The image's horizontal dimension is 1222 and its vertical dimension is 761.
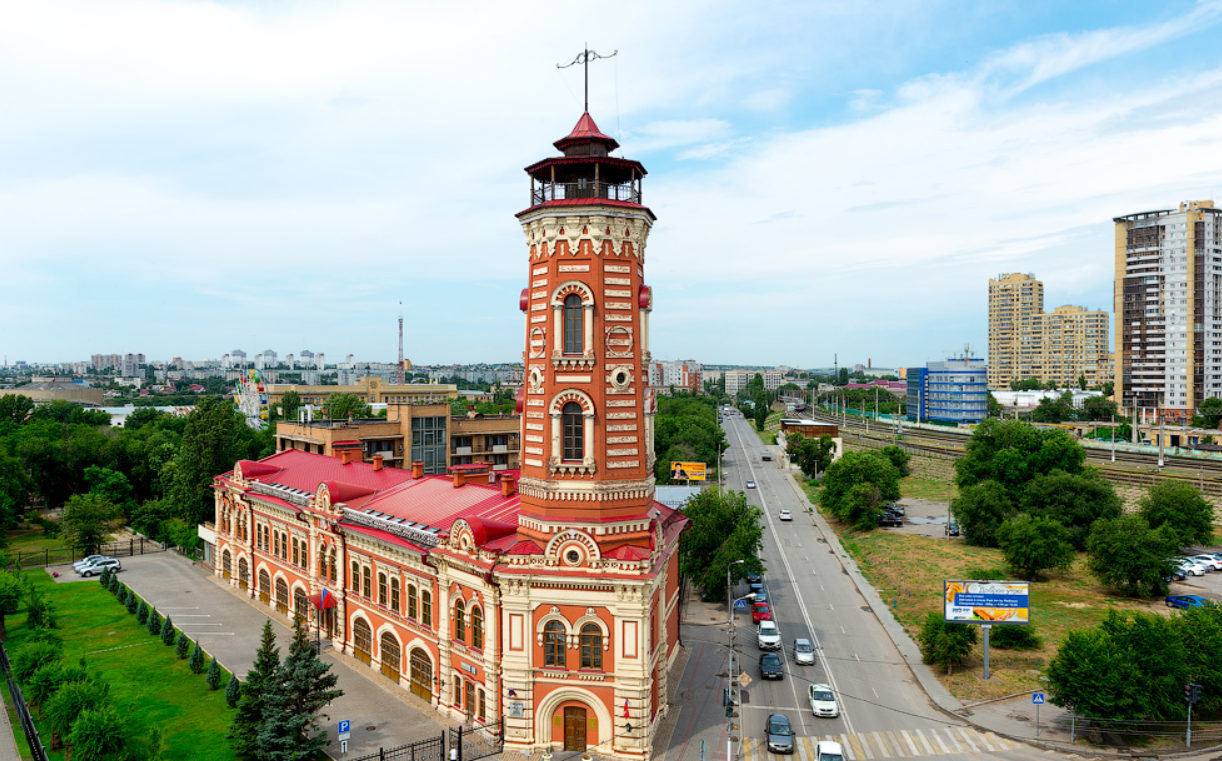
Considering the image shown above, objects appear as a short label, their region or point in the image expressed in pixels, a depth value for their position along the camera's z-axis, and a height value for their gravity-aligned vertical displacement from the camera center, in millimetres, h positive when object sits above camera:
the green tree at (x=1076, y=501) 77875 -13817
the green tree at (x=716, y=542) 59031 -14201
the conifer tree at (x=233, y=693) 41531 -18909
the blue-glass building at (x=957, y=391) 176125 -3188
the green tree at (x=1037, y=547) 66062 -15922
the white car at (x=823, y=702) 40438 -18889
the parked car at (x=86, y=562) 72638 -19702
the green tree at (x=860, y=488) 90250 -14589
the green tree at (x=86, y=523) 75312 -16200
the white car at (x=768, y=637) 50562 -18841
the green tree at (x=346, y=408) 139000 -6924
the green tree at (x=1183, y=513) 72125 -13787
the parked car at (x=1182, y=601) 56788 -18431
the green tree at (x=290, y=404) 167125 -7747
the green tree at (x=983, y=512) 82438 -15733
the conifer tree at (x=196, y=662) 46719 -19203
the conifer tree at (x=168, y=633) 51938 -19295
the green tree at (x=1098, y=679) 35875 -15386
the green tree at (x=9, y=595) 49969 -15876
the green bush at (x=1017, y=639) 50625 -18809
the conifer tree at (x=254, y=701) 33969 -15909
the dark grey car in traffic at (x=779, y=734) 36188 -18847
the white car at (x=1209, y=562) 69812 -18106
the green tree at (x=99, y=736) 31859 -16633
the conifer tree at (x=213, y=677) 44062 -19020
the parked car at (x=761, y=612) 57031 -19281
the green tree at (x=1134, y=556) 60031 -15270
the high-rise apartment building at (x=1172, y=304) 149875 +16555
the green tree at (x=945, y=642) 46312 -17605
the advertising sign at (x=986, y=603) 46156 -14778
